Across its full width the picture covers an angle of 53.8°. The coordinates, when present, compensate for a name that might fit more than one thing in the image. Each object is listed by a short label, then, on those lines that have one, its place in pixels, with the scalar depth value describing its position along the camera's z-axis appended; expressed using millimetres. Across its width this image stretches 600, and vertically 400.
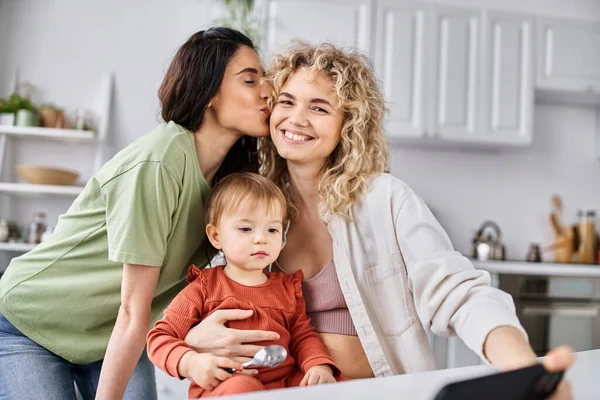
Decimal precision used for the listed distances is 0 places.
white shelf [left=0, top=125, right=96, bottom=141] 3357
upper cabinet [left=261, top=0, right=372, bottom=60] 3393
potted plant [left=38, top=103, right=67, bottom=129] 3453
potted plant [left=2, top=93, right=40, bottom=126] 3393
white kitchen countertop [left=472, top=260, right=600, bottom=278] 3297
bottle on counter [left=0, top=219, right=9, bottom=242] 3338
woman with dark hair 1323
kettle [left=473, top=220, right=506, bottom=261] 3717
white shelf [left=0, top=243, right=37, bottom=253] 3238
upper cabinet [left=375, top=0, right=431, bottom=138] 3557
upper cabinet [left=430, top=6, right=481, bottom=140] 3629
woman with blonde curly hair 1273
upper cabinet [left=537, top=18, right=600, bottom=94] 3789
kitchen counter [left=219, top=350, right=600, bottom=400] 729
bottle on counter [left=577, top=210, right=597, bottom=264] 3936
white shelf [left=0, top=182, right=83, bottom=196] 3318
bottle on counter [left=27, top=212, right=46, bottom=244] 3363
